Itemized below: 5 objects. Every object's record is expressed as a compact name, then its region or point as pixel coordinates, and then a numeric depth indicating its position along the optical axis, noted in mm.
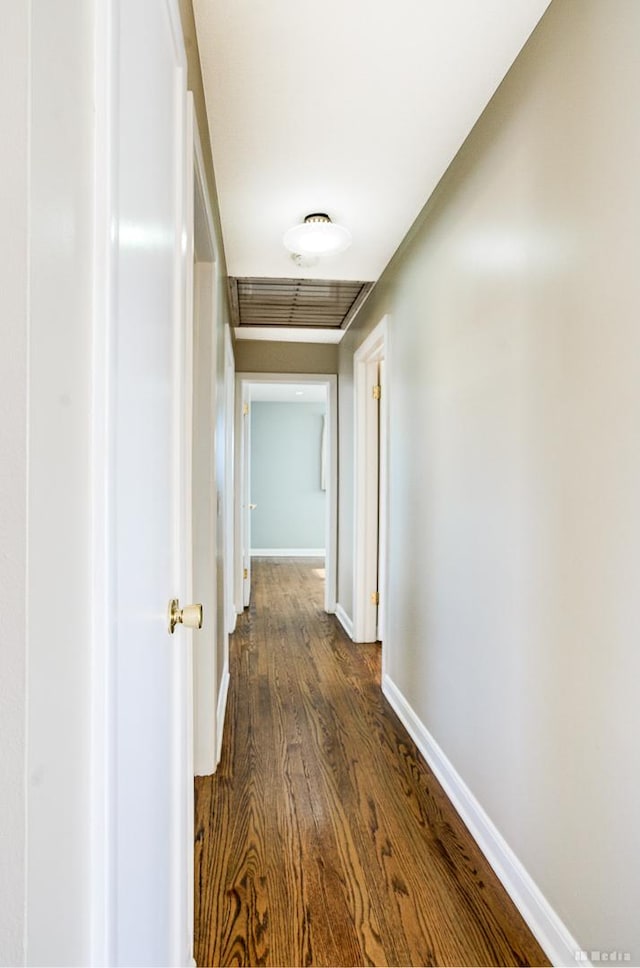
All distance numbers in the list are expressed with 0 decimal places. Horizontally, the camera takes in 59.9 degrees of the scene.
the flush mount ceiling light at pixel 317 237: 2344
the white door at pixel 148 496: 648
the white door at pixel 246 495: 4906
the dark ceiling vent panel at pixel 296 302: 3502
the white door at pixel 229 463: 3241
